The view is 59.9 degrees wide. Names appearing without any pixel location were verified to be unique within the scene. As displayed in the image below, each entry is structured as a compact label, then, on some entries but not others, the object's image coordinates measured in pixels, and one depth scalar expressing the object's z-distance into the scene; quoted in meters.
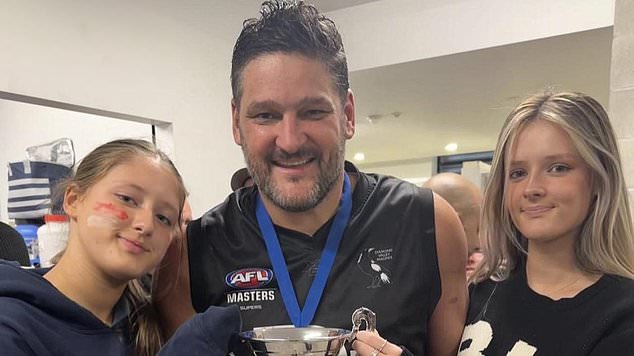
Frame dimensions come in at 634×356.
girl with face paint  1.05
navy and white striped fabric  3.08
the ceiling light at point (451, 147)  8.55
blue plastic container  2.93
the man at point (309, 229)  1.17
